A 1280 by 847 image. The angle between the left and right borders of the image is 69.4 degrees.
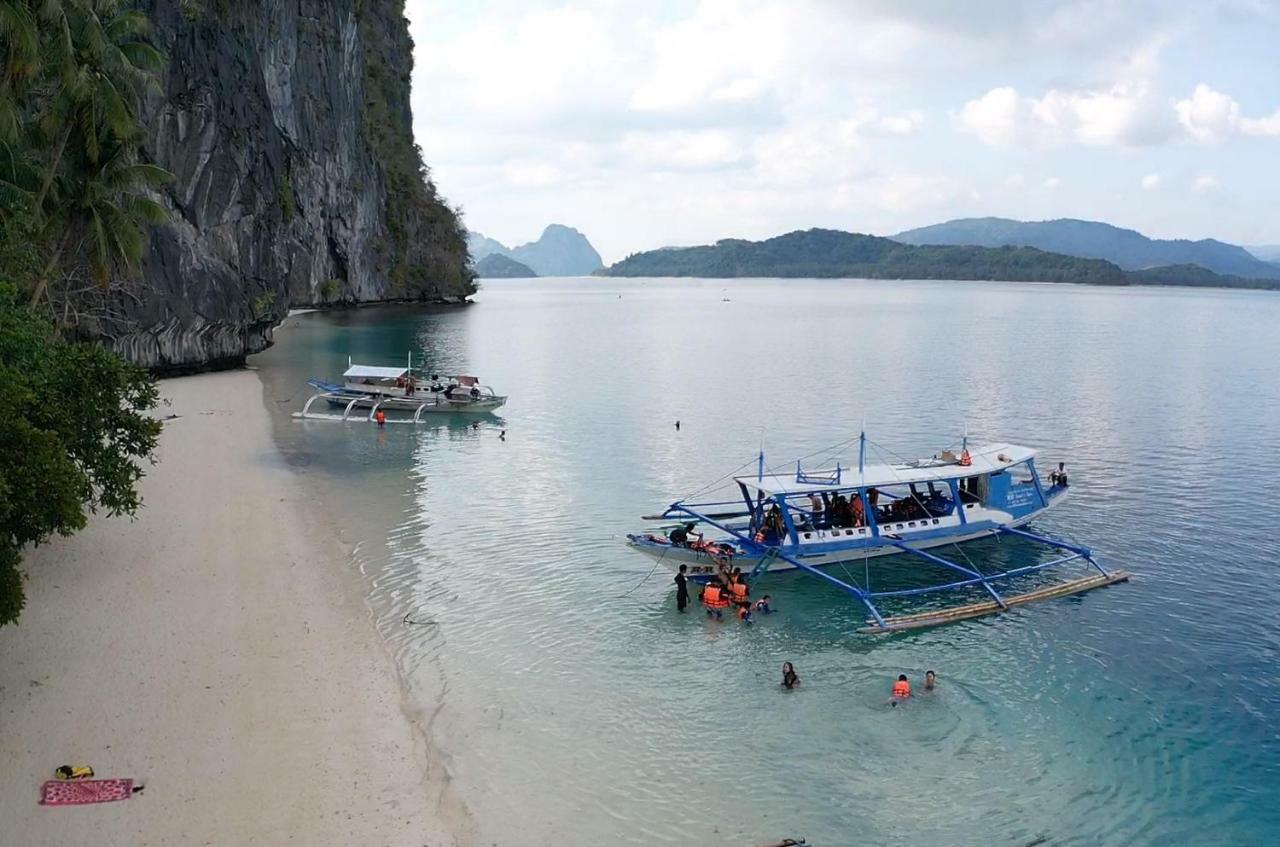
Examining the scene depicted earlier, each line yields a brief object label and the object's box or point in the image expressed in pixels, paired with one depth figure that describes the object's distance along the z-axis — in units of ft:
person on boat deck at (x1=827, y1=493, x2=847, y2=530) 83.61
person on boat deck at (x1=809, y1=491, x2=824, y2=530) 83.92
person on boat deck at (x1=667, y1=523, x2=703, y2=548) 79.05
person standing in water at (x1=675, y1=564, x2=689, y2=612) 73.00
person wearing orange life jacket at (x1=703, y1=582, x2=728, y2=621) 72.18
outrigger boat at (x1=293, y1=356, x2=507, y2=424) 155.84
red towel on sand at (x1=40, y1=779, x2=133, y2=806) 42.40
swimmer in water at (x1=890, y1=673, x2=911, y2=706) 59.00
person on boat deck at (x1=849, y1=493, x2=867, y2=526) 84.12
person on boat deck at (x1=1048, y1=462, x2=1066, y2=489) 96.34
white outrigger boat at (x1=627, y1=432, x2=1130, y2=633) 78.59
